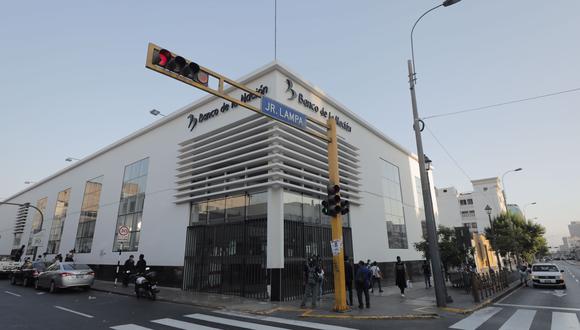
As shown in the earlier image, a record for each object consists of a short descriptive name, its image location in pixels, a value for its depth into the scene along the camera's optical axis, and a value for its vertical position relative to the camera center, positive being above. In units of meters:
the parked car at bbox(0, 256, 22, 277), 23.44 -0.79
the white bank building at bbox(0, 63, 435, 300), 14.23 +3.33
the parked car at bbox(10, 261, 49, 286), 17.93 -1.02
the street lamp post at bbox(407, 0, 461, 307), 11.10 +1.86
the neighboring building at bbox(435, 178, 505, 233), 71.56 +12.18
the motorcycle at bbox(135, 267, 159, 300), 13.18 -1.33
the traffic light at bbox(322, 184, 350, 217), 10.99 +1.75
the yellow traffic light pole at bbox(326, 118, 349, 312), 10.55 +0.70
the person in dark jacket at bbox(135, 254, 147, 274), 14.99 -0.54
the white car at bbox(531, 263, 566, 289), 17.87 -1.34
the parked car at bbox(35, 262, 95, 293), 14.89 -1.04
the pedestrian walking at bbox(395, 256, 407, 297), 14.51 -1.05
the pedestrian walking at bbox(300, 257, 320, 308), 11.39 -0.89
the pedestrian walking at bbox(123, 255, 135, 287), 17.47 -0.80
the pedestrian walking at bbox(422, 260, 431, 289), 18.24 -1.15
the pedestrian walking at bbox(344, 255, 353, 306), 12.99 -0.80
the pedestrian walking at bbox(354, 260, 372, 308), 11.19 -1.02
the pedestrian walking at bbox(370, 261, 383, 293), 16.39 -0.97
